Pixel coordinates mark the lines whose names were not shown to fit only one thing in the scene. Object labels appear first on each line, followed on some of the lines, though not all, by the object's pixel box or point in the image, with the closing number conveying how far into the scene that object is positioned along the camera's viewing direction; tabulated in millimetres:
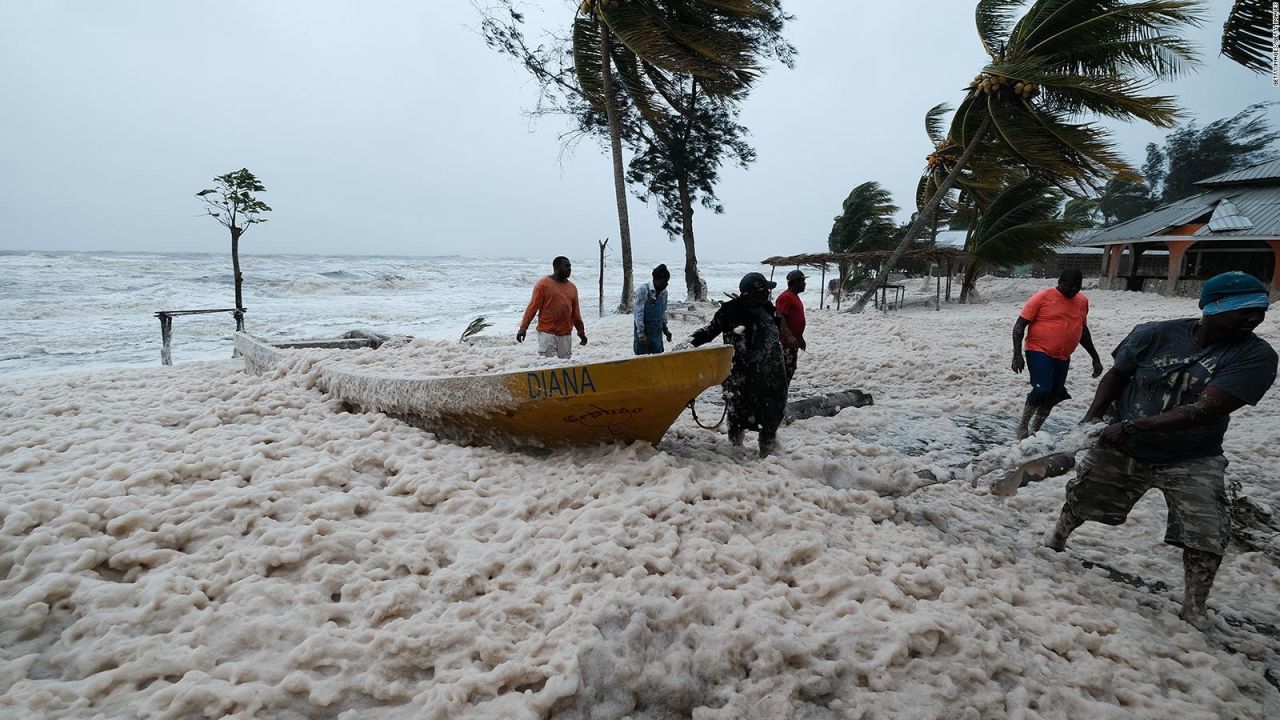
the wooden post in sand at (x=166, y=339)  8539
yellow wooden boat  3043
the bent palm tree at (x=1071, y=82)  10008
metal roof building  14969
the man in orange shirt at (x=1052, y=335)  4410
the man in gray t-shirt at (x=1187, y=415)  2252
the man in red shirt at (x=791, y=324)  5039
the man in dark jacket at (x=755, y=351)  3551
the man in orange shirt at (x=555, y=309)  5570
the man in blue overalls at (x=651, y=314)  5441
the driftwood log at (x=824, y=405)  5184
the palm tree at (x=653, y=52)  11219
